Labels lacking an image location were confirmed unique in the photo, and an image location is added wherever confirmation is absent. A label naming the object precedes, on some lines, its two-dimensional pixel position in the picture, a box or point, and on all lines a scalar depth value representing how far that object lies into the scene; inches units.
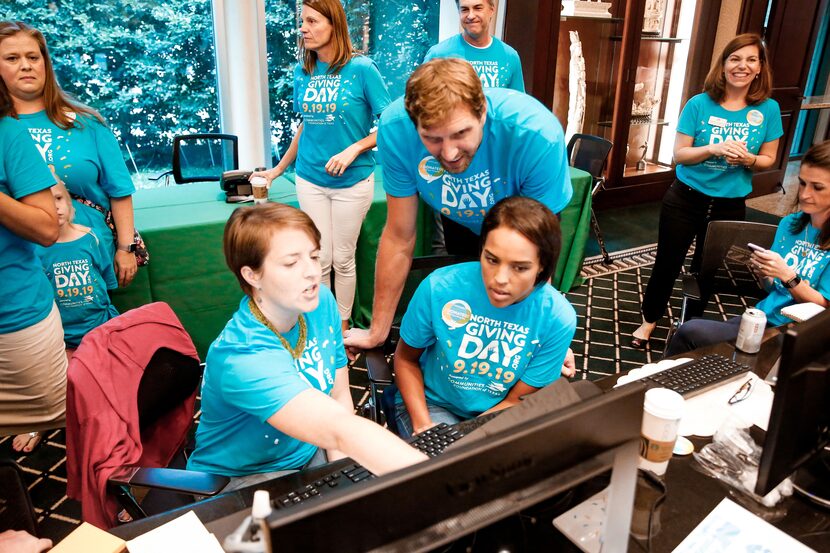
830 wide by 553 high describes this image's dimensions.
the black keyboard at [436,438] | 52.6
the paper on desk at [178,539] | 41.9
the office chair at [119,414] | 53.3
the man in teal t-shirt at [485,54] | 125.8
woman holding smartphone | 82.2
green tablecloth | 105.6
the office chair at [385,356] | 69.0
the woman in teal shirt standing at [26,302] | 70.7
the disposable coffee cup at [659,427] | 48.1
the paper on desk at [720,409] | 59.2
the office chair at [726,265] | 97.4
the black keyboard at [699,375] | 63.6
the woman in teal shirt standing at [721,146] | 112.8
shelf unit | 180.1
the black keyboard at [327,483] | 45.3
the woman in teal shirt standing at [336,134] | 111.3
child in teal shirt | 86.4
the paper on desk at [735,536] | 45.0
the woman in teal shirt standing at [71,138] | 82.6
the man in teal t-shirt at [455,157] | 61.6
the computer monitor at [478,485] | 26.0
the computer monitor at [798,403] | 40.3
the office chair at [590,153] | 152.3
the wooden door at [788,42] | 219.1
